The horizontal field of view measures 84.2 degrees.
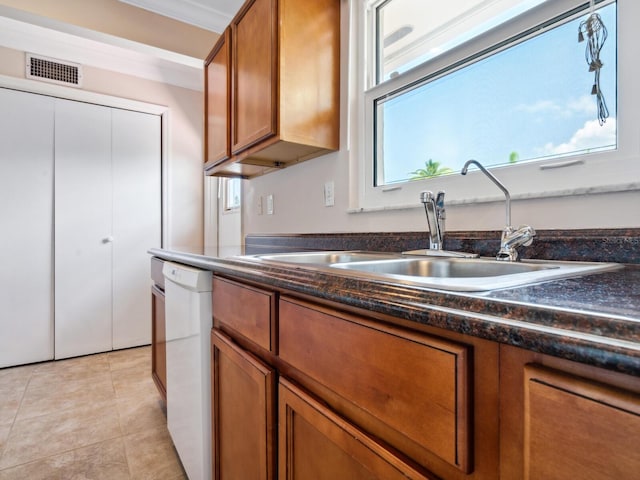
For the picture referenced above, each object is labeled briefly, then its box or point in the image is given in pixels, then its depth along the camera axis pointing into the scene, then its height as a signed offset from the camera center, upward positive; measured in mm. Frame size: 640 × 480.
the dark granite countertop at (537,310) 281 -77
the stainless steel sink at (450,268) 480 -65
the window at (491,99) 869 +438
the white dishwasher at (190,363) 1113 -434
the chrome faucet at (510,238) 834 -4
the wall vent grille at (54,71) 2664 +1288
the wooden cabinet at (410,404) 295 -197
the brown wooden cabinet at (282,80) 1478 +704
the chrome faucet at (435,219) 1054 +53
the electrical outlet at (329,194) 1669 +202
